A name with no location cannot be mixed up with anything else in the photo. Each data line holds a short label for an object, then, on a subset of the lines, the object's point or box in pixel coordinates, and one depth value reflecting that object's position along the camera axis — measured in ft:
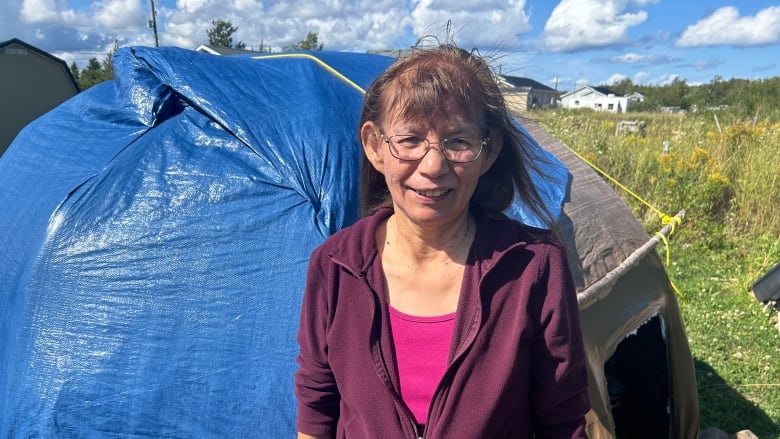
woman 4.19
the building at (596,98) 206.43
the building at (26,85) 38.86
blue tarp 6.43
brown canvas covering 8.23
